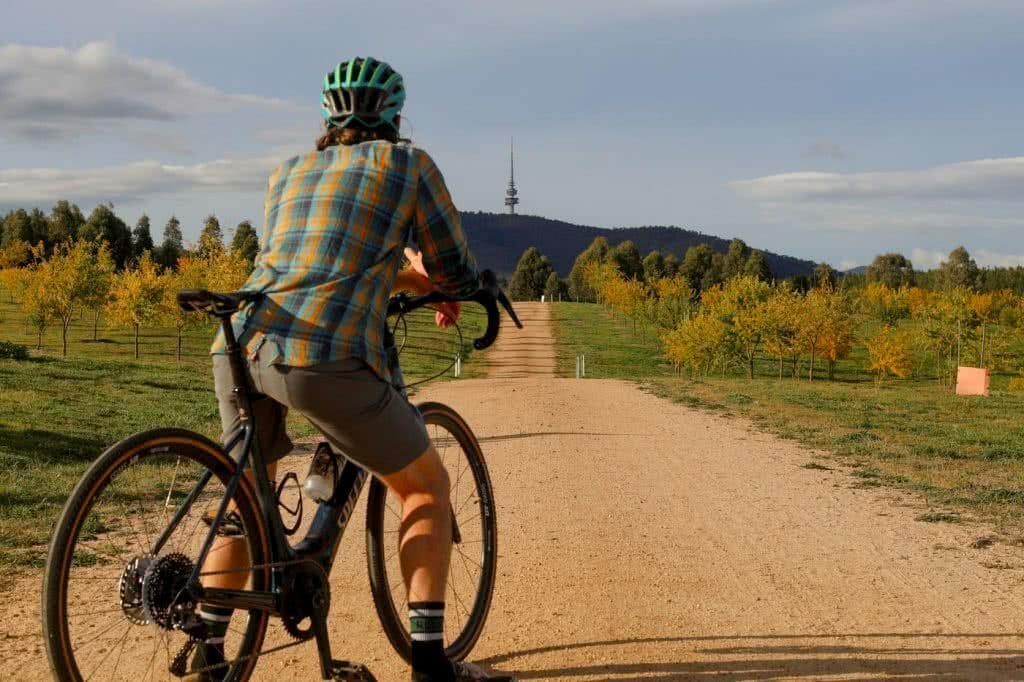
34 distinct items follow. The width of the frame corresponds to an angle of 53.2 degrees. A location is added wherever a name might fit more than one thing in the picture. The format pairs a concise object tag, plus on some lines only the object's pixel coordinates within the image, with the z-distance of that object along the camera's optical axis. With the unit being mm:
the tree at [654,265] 154825
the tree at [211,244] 53344
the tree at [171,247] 103150
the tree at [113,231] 99625
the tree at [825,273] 126744
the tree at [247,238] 91706
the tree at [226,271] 40812
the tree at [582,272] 162750
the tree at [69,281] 49344
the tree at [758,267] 145000
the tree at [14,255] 92850
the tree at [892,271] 144500
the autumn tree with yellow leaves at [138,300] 48312
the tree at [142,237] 106712
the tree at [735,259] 150875
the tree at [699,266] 155625
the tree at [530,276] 165625
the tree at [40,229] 103000
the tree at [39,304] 48469
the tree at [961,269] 135750
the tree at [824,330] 57719
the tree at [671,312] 72250
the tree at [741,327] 56188
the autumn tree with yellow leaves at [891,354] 57094
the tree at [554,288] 161750
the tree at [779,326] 56719
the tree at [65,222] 102562
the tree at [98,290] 51406
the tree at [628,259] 155125
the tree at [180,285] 46562
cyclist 2939
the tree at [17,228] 100688
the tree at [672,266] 160875
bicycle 2756
